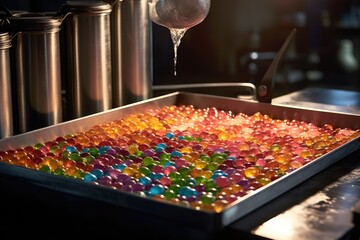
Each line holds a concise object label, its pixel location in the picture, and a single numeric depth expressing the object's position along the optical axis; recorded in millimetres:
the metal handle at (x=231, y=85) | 3164
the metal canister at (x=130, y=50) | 2895
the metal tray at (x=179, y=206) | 1640
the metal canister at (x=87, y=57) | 2691
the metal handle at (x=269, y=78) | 2795
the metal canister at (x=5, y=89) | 2324
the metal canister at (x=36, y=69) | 2480
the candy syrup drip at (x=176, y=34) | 2415
